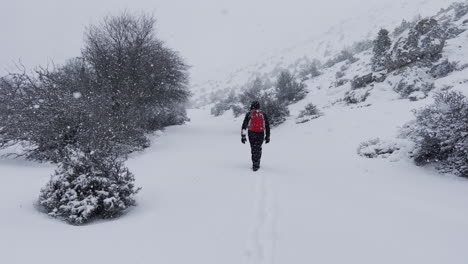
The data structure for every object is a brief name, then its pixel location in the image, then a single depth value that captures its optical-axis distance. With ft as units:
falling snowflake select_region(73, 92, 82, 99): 36.55
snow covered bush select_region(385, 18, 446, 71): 50.55
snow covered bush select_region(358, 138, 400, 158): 28.68
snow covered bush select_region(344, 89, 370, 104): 51.50
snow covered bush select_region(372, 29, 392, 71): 57.73
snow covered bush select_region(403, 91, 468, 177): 22.67
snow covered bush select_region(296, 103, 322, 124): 52.65
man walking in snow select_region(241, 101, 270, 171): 28.22
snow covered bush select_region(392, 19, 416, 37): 74.44
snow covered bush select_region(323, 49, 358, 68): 87.64
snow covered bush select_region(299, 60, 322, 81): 86.59
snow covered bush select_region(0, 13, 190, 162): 33.81
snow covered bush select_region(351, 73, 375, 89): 55.67
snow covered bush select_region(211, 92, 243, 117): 93.20
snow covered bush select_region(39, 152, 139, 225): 17.16
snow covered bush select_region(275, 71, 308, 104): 68.39
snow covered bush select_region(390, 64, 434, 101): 43.37
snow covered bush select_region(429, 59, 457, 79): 46.21
